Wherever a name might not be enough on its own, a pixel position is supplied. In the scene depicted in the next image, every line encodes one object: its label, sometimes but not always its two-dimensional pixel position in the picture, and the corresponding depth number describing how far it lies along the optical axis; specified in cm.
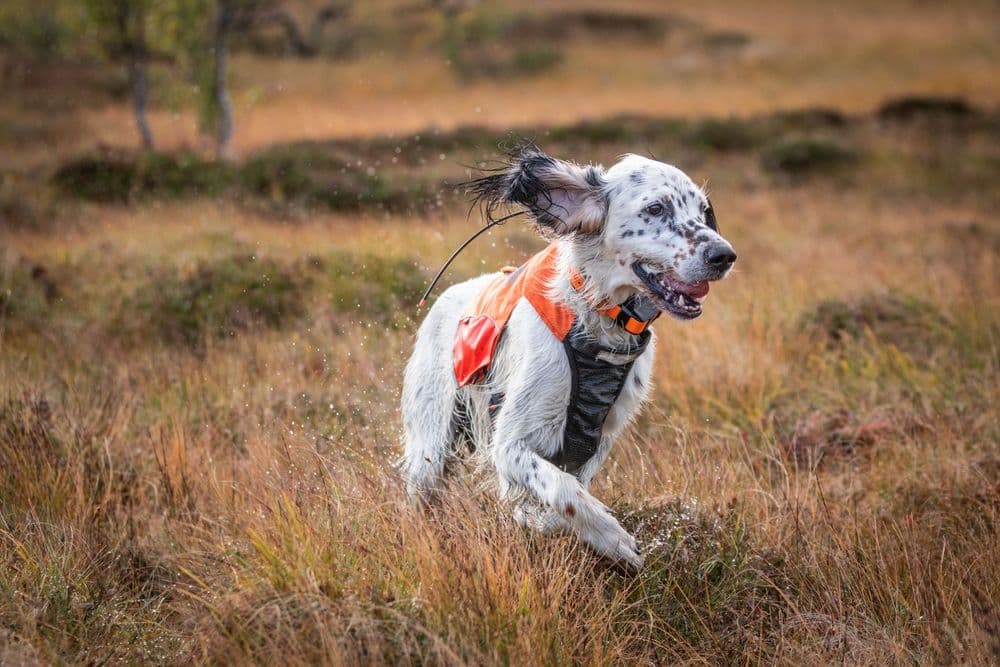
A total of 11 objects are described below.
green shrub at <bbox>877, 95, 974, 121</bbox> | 2534
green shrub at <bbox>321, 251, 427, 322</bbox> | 777
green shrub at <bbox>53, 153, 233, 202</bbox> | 1366
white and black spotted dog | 372
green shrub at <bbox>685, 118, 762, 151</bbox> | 2123
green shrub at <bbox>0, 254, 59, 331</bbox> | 742
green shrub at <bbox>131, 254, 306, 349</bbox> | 751
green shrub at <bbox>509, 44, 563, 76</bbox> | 3556
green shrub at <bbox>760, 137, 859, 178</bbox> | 1980
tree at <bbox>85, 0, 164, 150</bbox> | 1950
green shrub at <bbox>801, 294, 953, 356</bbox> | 759
